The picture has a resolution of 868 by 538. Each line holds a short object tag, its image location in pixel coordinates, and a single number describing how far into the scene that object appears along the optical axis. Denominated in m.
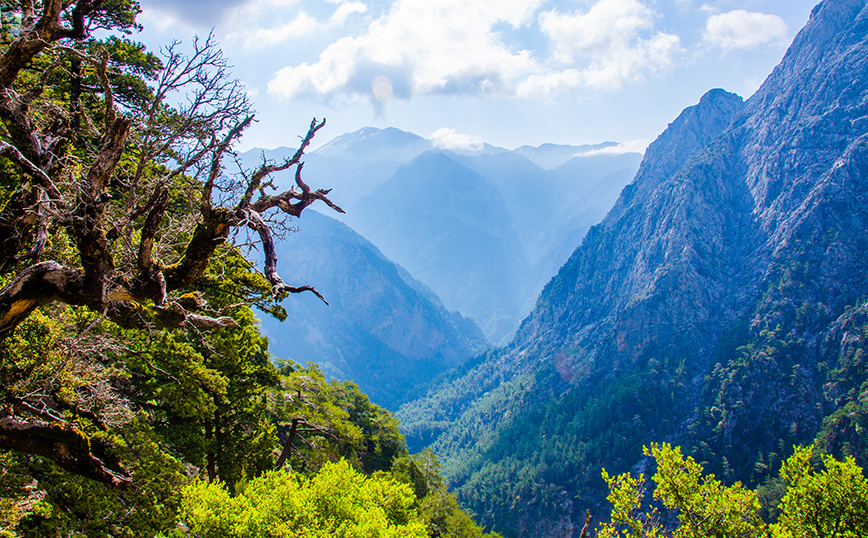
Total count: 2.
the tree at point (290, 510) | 14.19
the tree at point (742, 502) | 17.12
